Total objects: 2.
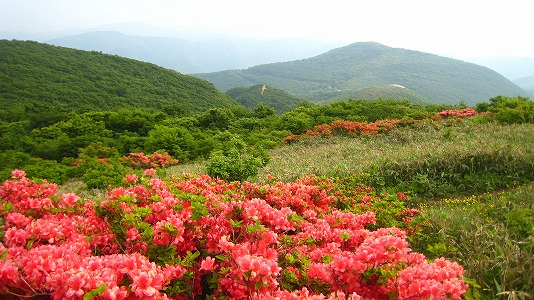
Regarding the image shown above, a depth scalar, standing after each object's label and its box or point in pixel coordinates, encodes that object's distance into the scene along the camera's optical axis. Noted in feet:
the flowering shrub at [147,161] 38.83
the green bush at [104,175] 27.09
